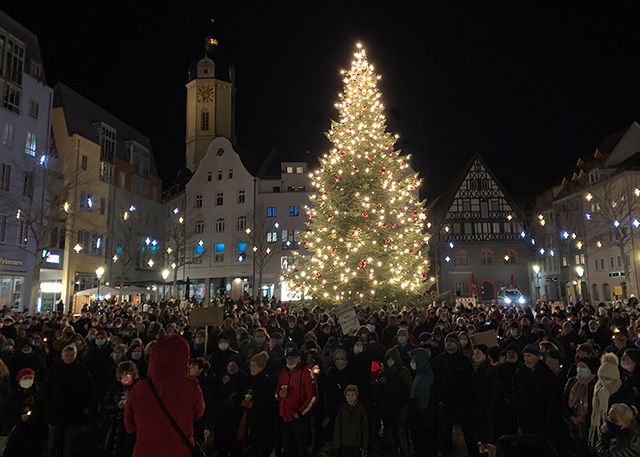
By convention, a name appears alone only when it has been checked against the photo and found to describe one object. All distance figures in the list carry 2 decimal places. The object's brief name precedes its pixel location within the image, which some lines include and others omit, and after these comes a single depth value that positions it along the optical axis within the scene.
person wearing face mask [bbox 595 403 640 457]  5.56
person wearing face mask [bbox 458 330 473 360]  10.15
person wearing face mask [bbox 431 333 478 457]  8.41
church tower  65.00
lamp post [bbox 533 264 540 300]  58.80
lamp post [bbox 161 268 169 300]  50.35
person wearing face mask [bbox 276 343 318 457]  7.98
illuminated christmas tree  23.72
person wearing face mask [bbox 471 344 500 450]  8.31
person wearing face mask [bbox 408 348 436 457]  8.42
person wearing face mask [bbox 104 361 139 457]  7.71
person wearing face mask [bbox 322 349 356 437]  8.73
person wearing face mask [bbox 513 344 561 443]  7.71
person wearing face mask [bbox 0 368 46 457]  7.00
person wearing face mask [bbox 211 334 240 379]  9.64
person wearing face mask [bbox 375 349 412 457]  8.61
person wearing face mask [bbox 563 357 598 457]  7.52
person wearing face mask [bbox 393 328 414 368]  10.50
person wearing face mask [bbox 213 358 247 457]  8.44
